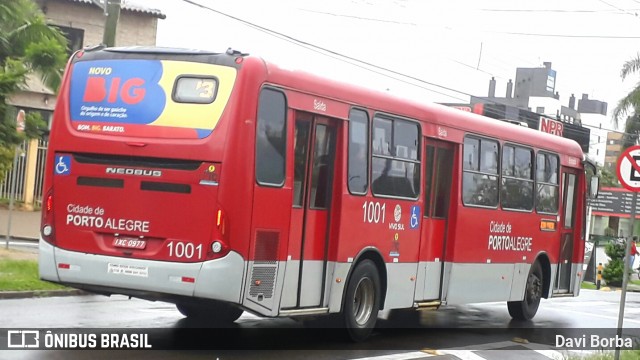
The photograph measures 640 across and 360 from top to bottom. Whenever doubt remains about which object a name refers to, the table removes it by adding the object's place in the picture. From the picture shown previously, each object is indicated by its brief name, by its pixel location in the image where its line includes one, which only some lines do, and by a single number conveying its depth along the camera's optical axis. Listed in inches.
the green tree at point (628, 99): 1808.6
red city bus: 399.5
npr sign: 1521.9
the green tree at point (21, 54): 682.2
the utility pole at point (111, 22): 714.8
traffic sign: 508.1
